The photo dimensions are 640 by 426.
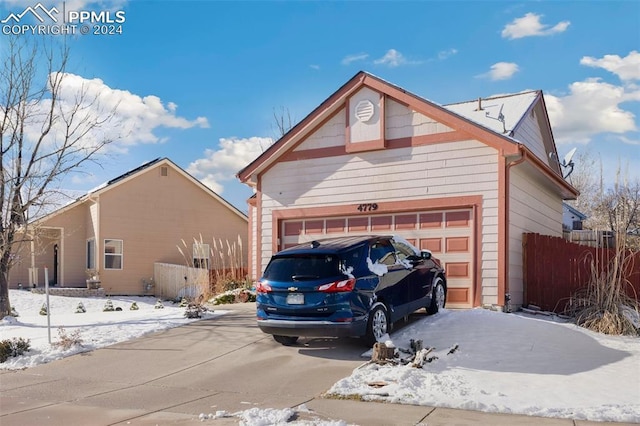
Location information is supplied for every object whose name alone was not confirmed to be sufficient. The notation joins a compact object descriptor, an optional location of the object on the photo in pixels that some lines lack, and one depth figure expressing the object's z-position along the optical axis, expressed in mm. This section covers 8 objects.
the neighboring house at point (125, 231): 25812
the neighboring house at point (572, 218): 31930
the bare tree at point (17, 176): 14750
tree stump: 8336
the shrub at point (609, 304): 10812
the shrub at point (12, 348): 10300
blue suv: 8867
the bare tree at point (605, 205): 12000
